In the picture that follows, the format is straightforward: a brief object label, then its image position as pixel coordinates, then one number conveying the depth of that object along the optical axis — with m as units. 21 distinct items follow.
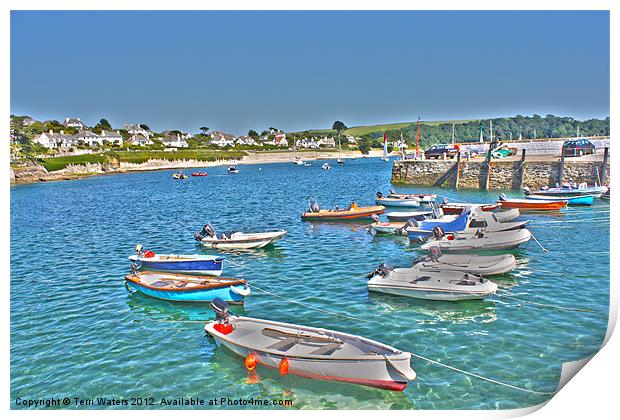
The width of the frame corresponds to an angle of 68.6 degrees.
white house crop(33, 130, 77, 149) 154.50
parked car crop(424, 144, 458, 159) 71.88
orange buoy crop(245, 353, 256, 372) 14.22
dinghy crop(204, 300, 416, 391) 13.02
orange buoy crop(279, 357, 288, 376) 13.59
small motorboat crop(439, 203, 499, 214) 38.39
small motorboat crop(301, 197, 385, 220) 41.03
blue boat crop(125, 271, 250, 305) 20.06
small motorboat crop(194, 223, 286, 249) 30.98
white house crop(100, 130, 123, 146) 193.93
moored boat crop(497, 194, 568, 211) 40.72
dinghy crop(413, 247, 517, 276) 21.86
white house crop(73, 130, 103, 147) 173.91
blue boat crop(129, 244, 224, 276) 23.66
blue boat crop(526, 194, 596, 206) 42.28
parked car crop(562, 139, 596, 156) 51.81
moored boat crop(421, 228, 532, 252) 27.02
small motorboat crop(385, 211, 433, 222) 38.69
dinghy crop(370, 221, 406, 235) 34.09
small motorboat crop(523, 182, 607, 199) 44.91
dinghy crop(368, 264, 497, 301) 19.22
